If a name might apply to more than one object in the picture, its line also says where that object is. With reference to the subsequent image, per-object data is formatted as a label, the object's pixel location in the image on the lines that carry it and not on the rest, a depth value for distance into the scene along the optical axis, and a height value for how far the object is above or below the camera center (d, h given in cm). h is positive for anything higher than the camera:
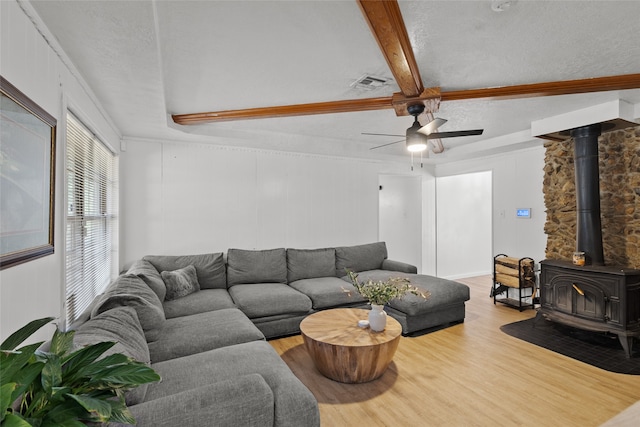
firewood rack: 445 -93
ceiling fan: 285 +77
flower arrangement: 272 -67
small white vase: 273 -90
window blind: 225 -1
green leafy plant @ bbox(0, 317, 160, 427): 82 -48
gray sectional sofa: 144 -89
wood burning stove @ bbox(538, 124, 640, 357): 308 -71
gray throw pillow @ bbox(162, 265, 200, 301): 338 -74
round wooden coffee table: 249 -109
